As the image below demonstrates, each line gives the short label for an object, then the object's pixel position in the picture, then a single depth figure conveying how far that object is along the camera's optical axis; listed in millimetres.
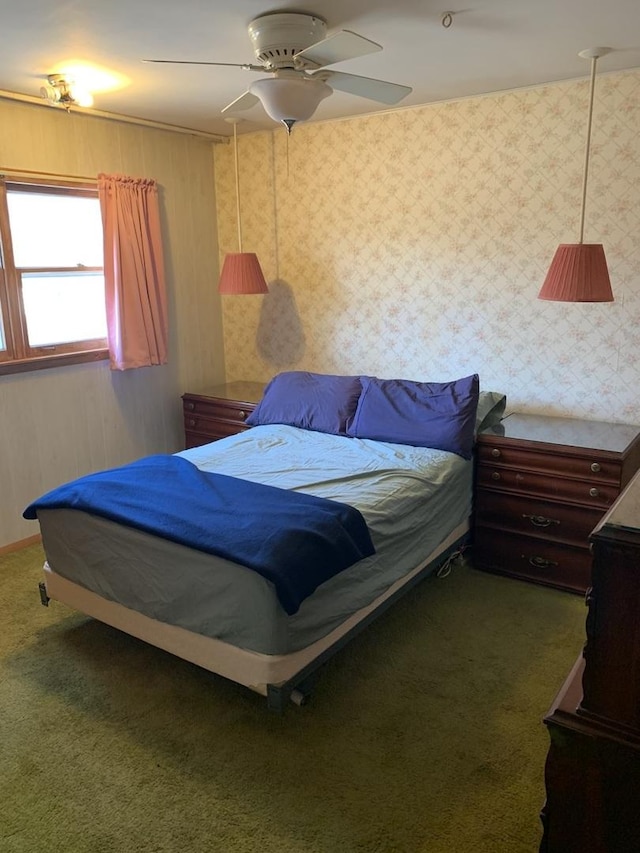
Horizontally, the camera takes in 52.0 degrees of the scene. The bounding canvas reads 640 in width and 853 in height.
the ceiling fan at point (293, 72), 2289
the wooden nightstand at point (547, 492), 2955
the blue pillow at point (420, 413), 3178
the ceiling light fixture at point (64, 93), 2973
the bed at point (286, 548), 2152
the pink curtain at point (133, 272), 3807
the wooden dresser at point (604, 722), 1299
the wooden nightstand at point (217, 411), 4172
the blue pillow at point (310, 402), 3609
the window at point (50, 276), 3457
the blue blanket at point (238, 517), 2127
